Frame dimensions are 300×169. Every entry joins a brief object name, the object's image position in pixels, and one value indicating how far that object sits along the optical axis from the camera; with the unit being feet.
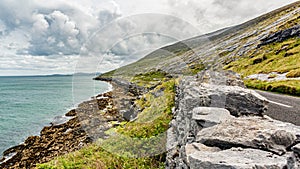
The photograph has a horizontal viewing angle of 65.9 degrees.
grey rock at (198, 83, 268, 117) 23.48
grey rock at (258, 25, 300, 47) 218.38
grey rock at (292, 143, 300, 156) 12.58
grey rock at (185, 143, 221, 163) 15.11
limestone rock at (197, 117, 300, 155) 14.11
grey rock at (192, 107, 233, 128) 19.06
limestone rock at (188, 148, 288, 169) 11.67
